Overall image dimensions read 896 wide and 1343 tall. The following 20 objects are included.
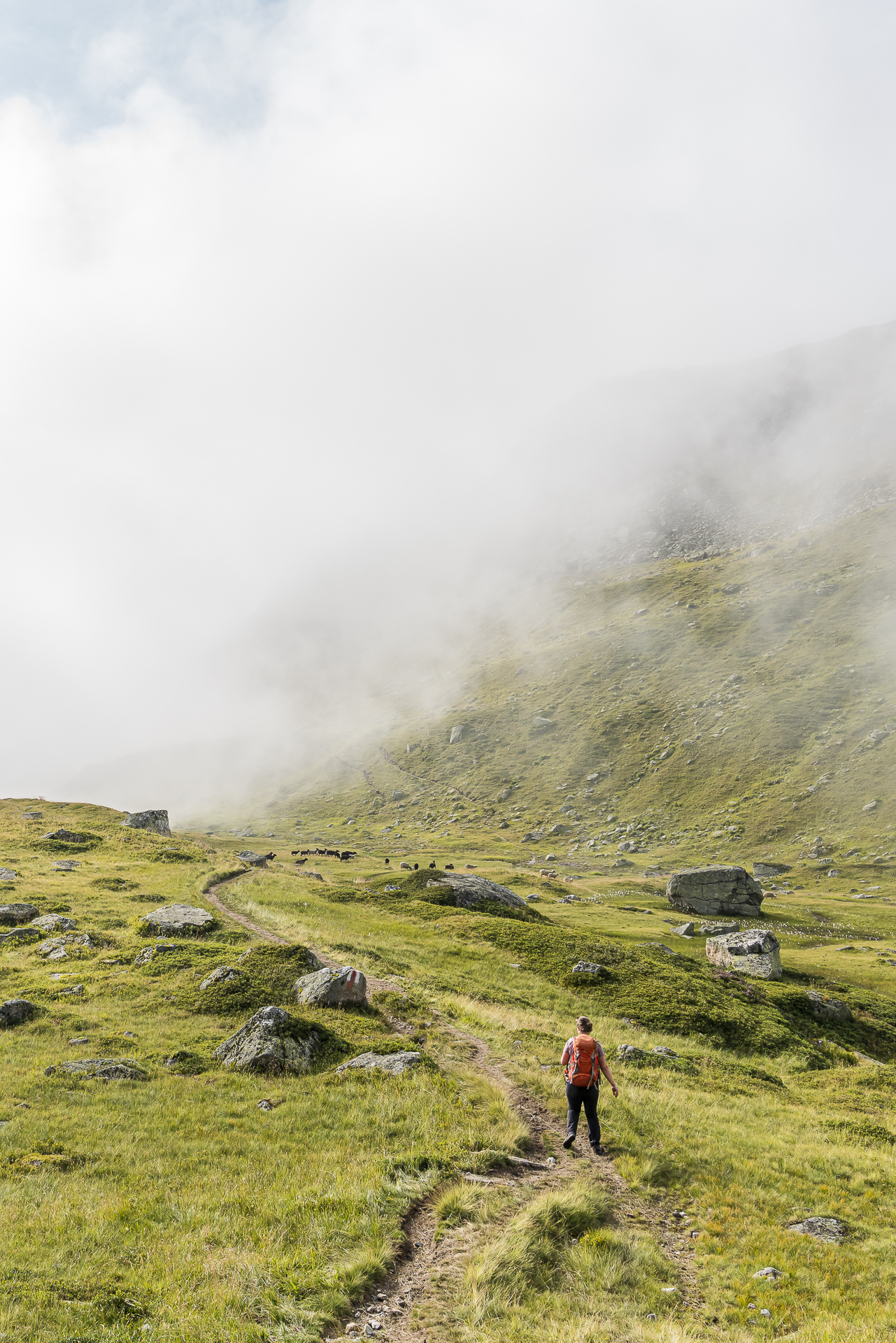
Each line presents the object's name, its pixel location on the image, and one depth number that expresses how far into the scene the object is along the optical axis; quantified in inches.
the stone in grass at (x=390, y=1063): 919.0
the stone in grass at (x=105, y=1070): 852.6
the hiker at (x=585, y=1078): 762.8
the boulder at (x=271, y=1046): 917.8
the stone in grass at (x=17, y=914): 1654.8
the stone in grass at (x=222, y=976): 1227.9
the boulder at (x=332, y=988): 1178.0
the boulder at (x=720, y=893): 3341.5
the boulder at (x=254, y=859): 3299.7
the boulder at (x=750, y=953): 2068.2
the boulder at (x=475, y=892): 2682.1
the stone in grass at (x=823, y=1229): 641.6
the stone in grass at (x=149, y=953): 1389.0
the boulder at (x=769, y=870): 4503.0
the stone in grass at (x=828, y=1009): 1704.0
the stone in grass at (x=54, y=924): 1614.2
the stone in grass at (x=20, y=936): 1510.8
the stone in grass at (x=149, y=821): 3737.7
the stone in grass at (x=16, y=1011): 1027.9
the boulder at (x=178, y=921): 1653.5
